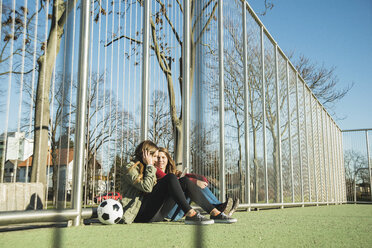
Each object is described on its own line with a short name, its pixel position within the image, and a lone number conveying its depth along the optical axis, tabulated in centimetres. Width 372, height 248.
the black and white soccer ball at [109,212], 277
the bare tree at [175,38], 463
